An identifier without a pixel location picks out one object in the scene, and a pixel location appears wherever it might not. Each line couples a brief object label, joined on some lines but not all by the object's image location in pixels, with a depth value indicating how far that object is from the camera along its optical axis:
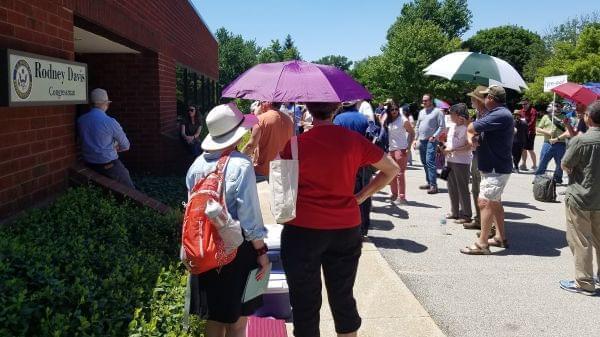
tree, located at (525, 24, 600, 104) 35.91
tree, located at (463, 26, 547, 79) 67.75
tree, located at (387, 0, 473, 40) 73.69
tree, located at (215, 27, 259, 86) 52.81
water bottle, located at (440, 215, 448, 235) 7.13
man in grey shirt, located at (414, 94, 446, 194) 10.26
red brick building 4.02
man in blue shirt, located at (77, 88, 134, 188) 5.73
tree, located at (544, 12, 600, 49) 50.75
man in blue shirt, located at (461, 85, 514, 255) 6.12
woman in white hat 3.10
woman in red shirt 3.27
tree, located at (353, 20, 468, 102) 49.81
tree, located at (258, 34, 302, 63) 65.25
